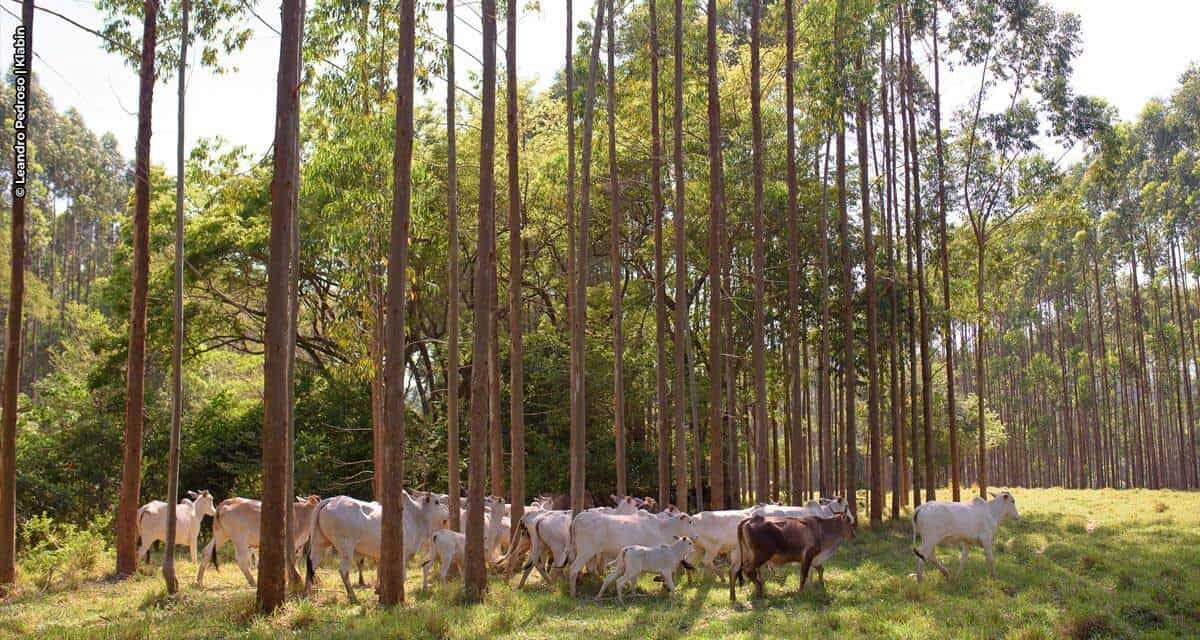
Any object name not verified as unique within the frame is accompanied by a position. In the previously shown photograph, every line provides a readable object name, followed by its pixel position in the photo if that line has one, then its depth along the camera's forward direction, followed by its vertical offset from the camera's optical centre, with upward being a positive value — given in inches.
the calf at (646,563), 493.0 -66.9
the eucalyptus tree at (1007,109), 959.6 +299.9
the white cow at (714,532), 588.1 -62.0
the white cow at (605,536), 523.5 -57.3
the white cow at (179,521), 649.0 -57.2
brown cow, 501.0 -59.5
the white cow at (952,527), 542.0 -56.2
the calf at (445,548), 533.0 -63.7
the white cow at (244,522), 573.6 -51.9
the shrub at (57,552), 572.7 -74.2
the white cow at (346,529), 521.7 -51.2
